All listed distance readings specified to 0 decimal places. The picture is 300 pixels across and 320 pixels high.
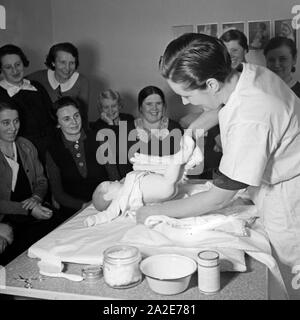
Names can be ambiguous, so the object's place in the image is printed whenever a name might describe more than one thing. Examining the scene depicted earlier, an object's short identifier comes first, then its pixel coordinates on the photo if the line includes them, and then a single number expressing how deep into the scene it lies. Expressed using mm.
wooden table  1004
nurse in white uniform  1094
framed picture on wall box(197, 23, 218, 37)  3270
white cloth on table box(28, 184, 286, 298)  1153
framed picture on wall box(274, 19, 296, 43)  3121
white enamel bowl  987
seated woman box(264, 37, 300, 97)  2756
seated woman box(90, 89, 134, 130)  2781
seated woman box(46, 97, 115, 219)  2270
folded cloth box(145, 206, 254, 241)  1249
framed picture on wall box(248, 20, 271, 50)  3174
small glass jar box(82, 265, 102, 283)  1079
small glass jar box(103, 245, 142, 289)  1025
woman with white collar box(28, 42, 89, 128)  2771
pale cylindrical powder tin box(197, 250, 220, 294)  995
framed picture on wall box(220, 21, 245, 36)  3219
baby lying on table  1402
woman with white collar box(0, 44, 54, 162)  2479
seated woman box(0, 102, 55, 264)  2074
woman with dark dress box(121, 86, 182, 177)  2611
